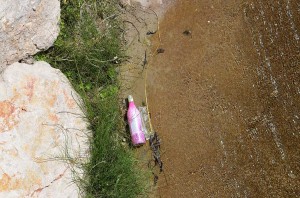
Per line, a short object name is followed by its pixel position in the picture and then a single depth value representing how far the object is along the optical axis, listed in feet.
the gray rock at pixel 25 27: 12.59
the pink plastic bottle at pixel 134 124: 14.15
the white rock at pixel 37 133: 12.52
